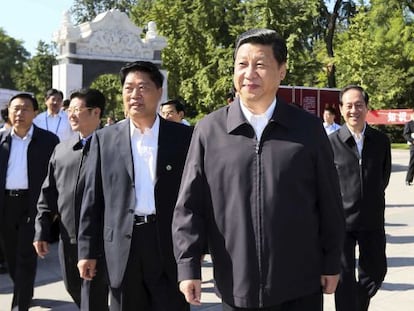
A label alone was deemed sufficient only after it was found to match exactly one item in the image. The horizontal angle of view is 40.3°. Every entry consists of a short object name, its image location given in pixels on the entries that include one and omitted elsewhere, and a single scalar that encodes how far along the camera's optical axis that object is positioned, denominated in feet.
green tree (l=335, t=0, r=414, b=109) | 106.52
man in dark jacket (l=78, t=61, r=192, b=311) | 10.10
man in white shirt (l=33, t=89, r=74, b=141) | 26.96
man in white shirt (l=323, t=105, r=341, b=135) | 30.94
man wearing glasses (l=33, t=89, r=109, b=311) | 12.11
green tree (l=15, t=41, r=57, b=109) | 160.45
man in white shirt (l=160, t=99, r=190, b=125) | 21.48
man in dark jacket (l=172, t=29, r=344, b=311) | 7.72
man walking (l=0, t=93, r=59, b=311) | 15.02
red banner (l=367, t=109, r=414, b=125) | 105.70
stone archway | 58.23
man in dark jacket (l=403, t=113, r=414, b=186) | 46.40
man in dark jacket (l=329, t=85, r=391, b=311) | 13.42
